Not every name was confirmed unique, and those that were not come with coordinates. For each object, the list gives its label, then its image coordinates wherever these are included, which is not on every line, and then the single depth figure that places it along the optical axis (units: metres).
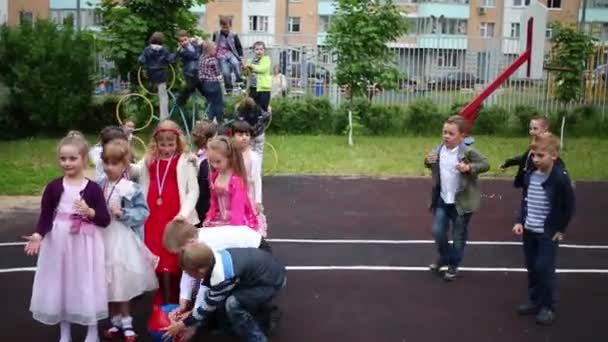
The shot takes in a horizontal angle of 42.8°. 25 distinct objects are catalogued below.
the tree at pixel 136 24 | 15.63
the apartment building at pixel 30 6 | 38.06
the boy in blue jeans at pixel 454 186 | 6.78
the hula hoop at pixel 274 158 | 12.85
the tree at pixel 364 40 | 17.33
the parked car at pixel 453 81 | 19.28
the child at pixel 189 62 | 13.10
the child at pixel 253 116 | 10.12
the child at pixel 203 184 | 6.04
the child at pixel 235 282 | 4.53
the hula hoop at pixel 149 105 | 15.10
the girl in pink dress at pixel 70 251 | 5.06
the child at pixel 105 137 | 5.68
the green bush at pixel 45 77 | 15.98
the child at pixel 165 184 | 5.76
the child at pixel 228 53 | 13.32
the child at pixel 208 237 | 4.86
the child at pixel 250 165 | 6.00
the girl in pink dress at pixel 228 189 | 5.56
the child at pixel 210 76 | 12.88
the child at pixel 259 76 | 13.72
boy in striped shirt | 5.79
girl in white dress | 5.23
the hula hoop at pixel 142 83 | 14.90
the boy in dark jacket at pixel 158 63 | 13.45
